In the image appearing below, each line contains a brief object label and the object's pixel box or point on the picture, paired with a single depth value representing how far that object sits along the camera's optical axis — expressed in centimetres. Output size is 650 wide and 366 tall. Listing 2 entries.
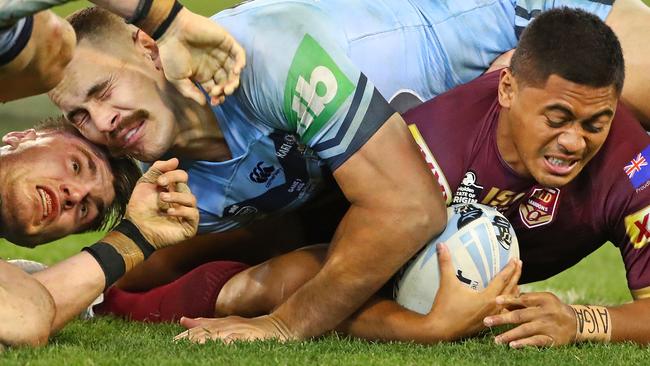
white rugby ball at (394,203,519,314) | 882
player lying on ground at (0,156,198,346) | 809
